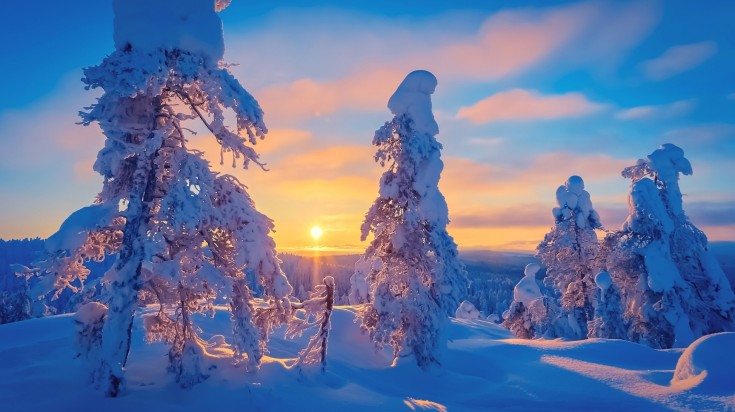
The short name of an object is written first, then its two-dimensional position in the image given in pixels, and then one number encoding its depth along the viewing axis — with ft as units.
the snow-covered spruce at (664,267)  81.87
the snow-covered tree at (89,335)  27.99
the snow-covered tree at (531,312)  96.32
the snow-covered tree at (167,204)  26.58
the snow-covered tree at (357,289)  90.55
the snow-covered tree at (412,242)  52.34
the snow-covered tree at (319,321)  36.42
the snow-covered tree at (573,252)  90.63
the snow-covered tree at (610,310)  82.89
